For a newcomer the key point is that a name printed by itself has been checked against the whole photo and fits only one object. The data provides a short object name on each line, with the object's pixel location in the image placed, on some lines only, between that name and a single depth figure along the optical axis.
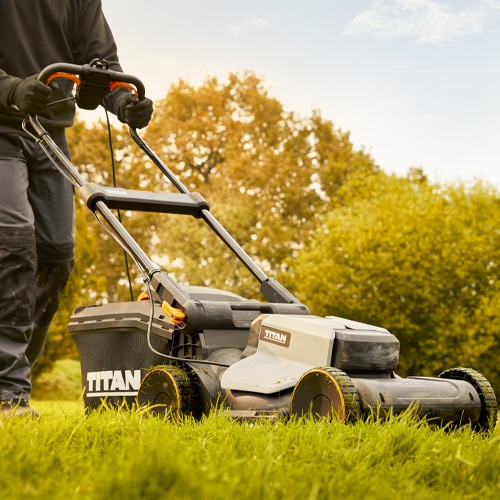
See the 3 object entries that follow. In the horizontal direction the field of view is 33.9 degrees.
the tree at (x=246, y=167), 16.88
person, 3.47
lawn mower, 2.80
